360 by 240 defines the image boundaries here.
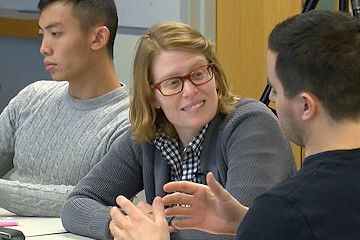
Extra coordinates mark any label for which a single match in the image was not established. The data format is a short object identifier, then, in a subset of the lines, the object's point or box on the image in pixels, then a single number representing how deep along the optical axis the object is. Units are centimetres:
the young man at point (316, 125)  312
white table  372
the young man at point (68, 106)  414
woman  372
